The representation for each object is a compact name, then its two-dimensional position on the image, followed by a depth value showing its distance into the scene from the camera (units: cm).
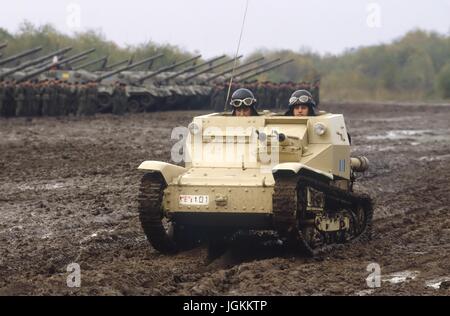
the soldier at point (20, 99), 3298
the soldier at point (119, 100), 3756
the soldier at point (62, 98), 3478
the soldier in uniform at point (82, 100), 3556
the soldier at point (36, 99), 3375
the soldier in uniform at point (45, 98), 3397
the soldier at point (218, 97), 4431
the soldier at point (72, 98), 3528
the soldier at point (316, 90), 5094
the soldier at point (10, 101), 3278
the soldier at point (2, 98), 3244
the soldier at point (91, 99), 3584
